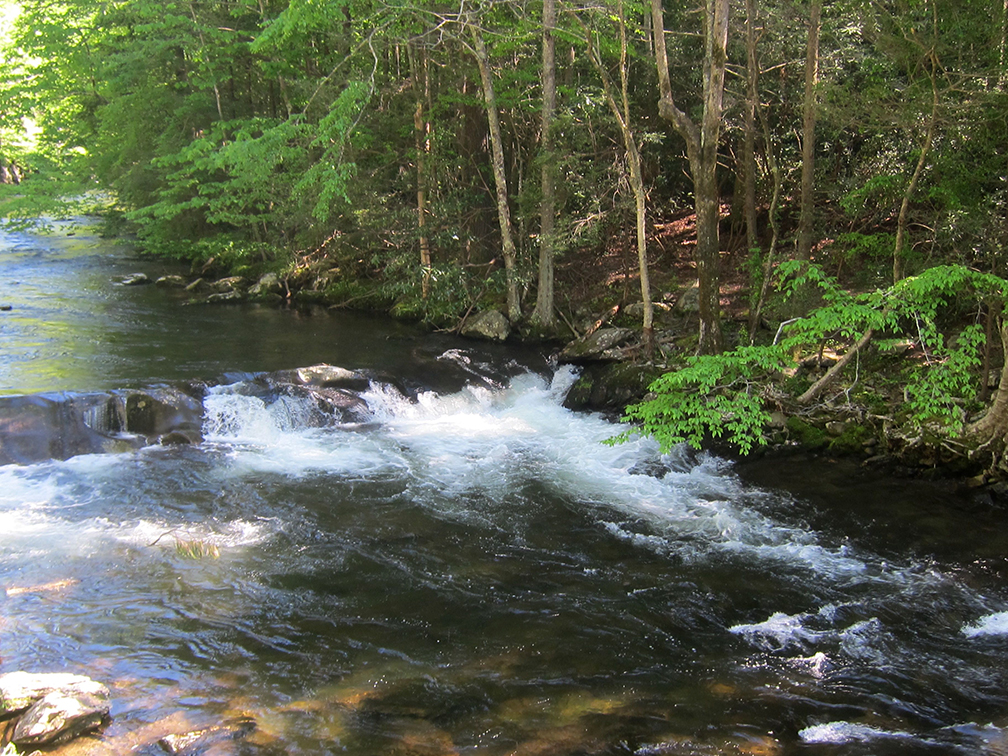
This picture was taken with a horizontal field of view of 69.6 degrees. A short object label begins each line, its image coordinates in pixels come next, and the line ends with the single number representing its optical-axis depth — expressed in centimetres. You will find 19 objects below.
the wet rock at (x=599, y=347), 1409
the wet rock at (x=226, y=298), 2019
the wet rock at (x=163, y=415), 1091
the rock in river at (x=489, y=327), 1622
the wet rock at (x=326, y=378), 1272
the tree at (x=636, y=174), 1127
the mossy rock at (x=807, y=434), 1049
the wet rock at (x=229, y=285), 2142
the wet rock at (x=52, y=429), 995
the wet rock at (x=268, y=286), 2102
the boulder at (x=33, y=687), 484
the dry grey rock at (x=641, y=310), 1533
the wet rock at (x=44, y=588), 679
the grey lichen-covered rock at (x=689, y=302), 1513
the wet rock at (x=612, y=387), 1255
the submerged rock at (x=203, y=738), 476
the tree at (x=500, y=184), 1417
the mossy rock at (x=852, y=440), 1020
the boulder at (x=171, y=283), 2212
